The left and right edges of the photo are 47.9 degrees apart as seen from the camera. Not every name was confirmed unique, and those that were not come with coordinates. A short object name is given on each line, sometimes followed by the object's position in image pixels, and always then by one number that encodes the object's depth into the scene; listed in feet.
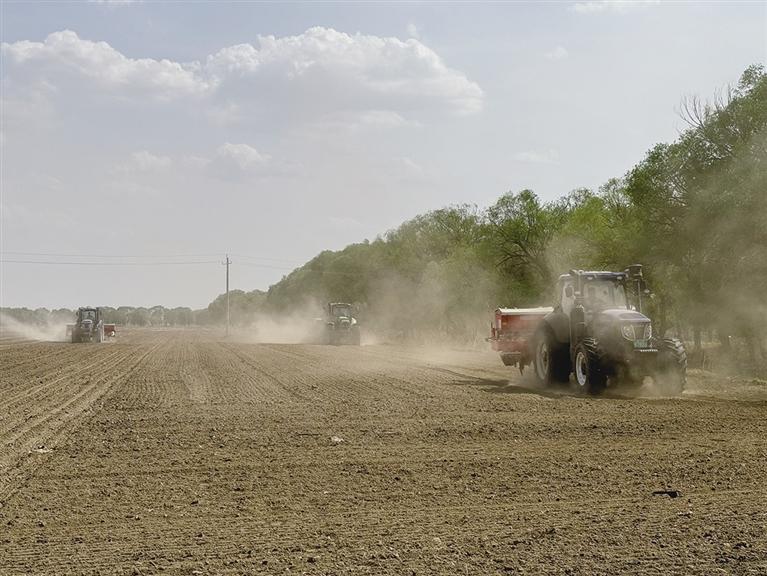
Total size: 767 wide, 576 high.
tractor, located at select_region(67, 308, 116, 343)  188.85
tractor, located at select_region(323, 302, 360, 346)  170.19
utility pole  332.84
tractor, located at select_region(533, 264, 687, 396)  55.77
